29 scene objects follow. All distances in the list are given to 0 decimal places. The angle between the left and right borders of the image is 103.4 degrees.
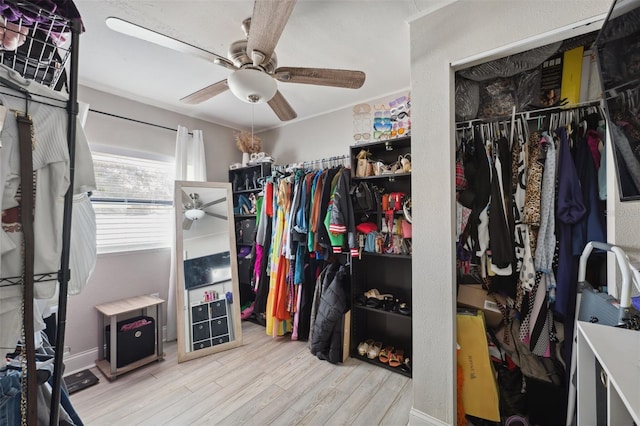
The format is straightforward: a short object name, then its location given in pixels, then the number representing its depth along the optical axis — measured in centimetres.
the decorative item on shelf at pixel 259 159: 302
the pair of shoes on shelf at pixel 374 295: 226
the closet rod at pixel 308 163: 272
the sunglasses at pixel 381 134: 213
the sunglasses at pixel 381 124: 214
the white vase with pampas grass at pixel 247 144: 319
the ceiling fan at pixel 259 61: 105
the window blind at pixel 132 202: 237
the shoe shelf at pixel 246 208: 304
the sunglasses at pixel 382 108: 218
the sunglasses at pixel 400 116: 205
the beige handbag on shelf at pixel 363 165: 223
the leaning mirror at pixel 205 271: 236
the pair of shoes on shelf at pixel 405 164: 202
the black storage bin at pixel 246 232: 308
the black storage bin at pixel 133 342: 207
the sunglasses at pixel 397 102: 206
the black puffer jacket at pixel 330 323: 220
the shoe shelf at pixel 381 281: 221
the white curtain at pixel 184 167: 267
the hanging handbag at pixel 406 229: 203
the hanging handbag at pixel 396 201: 208
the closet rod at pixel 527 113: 143
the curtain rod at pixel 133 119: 231
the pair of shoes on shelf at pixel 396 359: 210
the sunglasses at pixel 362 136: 231
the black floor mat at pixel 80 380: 190
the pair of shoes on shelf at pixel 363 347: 223
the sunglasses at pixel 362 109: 237
